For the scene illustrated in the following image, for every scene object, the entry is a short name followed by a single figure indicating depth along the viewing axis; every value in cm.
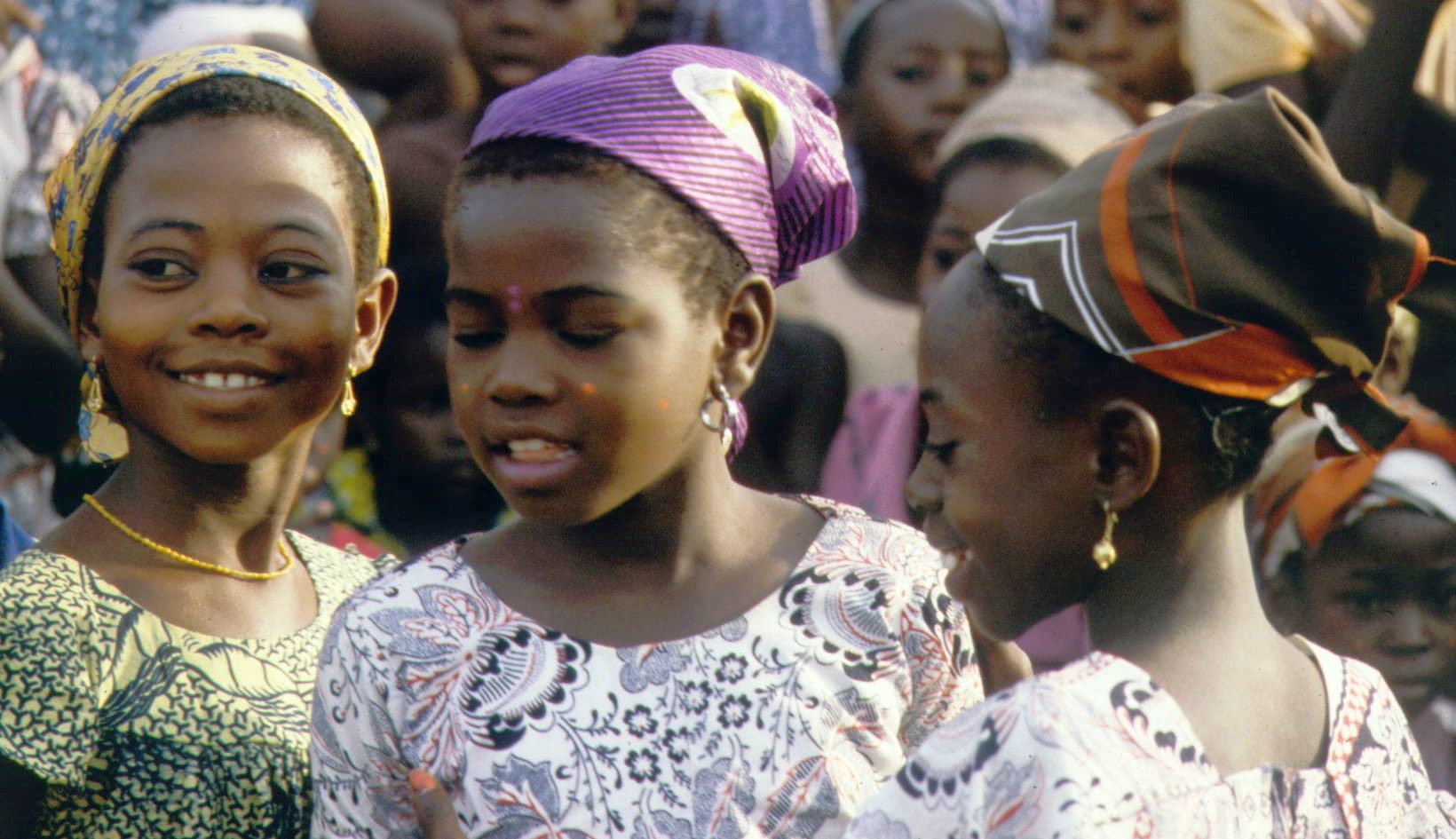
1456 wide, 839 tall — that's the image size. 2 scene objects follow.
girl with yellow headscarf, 492
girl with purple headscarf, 451
